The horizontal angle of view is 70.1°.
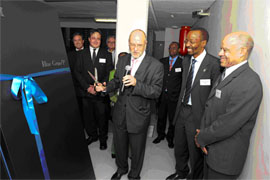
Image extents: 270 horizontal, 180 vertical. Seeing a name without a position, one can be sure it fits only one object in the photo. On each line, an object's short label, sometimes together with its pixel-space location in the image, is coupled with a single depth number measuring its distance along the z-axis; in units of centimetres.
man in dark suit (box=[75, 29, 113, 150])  292
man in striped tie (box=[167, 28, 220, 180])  188
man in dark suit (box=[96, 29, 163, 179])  186
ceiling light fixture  590
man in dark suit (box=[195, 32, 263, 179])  130
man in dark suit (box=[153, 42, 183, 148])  325
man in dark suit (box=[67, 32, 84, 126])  307
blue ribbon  102
